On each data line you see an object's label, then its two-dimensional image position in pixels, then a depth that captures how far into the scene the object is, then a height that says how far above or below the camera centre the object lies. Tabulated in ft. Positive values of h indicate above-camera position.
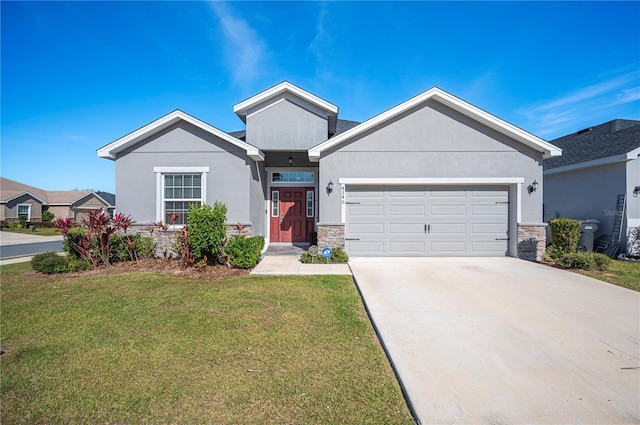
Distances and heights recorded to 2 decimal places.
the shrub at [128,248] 28.27 -3.71
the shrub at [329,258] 28.35 -4.52
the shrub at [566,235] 27.58 -2.06
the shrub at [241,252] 25.63 -3.63
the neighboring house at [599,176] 32.94 +4.71
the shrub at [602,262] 25.38 -4.20
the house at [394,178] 30.27 +3.54
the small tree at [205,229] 24.85 -1.61
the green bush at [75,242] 26.35 -2.90
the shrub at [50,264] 24.71 -4.59
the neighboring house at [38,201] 100.78 +3.16
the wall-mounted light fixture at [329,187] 30.50 +2.54
